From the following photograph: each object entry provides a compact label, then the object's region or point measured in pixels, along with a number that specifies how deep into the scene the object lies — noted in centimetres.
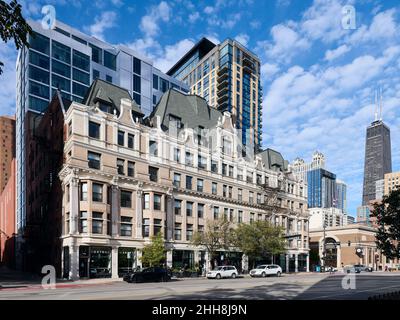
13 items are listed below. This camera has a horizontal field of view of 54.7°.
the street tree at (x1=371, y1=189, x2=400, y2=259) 1914
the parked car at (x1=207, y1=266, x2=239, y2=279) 4497
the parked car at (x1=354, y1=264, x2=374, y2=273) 7252
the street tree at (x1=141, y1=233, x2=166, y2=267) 4428
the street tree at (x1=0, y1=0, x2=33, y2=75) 859
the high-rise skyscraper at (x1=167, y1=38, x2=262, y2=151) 13875
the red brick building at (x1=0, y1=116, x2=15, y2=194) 15200
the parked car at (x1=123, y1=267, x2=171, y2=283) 3622
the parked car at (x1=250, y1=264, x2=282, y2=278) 4978
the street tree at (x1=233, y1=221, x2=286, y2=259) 5494
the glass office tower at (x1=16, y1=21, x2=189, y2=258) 8781
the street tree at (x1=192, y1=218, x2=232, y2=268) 5209
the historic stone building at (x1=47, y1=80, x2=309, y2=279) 4347
